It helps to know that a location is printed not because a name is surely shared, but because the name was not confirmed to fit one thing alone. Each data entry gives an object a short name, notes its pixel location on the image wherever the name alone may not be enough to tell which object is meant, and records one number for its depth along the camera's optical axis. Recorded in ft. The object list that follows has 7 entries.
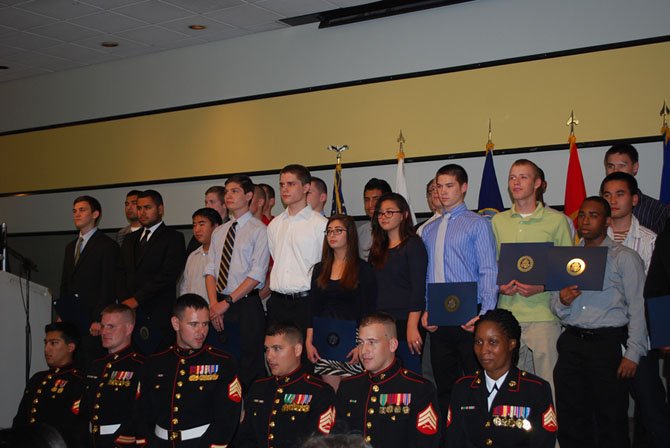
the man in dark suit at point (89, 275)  19.31
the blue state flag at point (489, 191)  19.76
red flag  18.66
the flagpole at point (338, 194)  21.54
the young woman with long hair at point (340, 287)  15.19
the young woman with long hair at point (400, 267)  14.92
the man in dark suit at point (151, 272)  19.06
